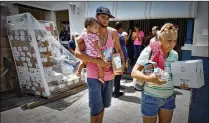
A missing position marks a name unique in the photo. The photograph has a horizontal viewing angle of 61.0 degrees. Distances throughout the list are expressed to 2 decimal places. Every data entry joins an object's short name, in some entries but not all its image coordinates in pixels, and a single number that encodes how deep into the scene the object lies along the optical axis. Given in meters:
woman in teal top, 1.52
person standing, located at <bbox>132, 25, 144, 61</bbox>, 6.76
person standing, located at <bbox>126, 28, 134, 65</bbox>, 7.43
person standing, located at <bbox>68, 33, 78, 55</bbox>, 5.62
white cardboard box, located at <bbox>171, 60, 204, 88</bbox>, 1.46
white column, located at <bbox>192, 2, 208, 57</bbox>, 5.08
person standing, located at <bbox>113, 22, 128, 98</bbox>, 3.79
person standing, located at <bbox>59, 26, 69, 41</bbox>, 8.19
